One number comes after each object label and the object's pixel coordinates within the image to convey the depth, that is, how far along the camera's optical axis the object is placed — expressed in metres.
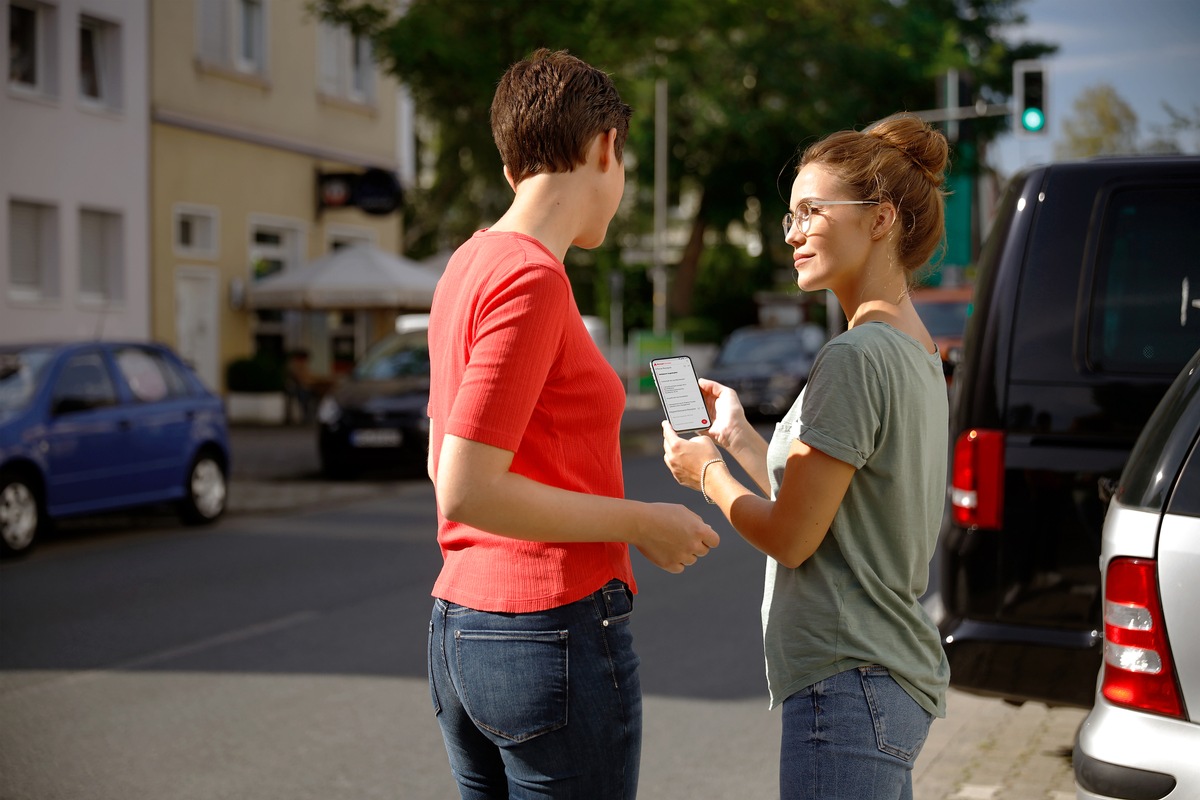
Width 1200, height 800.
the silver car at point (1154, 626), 2.95
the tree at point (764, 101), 40.41
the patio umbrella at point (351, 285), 22.97
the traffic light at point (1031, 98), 17.17
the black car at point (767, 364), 23.73
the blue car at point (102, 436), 10.32
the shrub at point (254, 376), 23.72
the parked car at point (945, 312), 16.53
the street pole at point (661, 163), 40.12
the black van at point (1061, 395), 4.45
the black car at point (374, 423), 15.70
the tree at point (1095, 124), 29.08
